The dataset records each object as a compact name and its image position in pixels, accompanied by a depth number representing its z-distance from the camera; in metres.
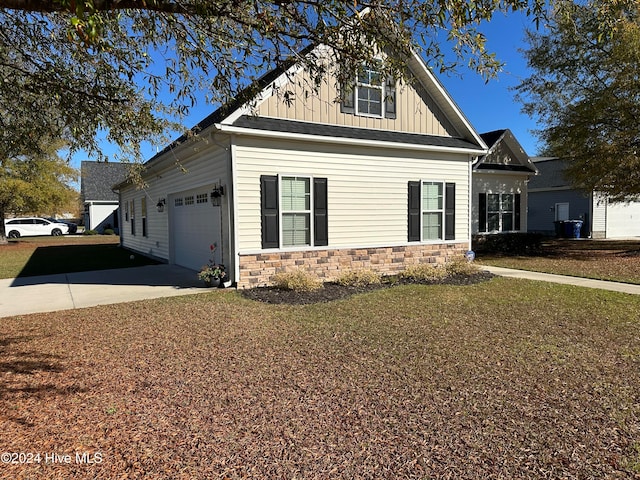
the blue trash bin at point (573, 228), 23.72
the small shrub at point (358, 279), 9.50
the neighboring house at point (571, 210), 24.09
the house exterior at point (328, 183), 8.95
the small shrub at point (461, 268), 10.80
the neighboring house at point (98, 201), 36.66
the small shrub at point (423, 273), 10.25
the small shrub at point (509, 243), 16.97
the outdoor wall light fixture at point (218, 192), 9.23
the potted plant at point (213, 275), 9.11
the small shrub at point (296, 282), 8.77
